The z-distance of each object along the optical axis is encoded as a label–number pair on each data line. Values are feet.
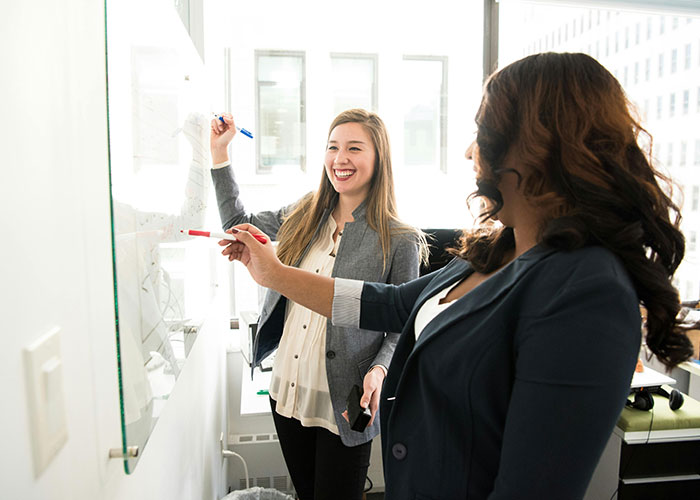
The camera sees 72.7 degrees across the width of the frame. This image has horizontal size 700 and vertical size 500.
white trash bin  5.75
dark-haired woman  1.90
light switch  1.35
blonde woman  4.59
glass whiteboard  1.92
